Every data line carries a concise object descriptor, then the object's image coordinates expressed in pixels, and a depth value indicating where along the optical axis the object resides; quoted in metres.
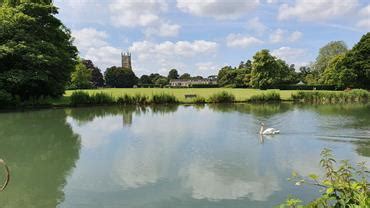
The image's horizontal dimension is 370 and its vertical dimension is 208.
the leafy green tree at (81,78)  68.25
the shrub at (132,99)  33.72
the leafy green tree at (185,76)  150.62
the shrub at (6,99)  25.52
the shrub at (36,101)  28.90
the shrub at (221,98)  36.34
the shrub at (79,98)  31.33
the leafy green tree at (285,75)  64.87
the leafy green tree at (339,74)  49.03
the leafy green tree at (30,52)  26.88
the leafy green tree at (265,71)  60.92
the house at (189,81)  129.35
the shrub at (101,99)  32.53
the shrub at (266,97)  37.59
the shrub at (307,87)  56.46
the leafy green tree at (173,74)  149.24
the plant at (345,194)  3.42
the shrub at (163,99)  34.50
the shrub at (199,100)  36.16
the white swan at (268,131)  15.56
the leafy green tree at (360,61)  48.35
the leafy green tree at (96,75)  97.58
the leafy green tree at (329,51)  77.19
